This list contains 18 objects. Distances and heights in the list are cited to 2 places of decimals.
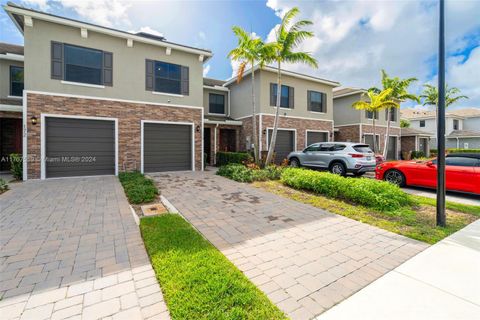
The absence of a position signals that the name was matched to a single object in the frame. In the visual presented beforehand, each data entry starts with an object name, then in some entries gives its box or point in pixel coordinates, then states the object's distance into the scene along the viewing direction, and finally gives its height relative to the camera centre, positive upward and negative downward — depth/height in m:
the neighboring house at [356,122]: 19.42 +3.37
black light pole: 4.60 +0.56
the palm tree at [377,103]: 15.99 +4.21
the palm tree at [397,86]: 17.73 +5.92
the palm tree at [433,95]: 24.95 +7.37
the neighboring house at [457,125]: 28.39 +4.89
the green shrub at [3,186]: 7.03 -0.96
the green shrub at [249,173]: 9.59 -0.67
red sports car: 7.21 -0.50
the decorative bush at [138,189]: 6.28 -0.98
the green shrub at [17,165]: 8.93 -0.32
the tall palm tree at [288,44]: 10.69 +5.76
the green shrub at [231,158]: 12.29 +0.01
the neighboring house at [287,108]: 14.60 +3.64
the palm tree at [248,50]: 11.14 +5.61
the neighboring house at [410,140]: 22.98 +2.06
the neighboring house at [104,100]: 9.05 +2.73
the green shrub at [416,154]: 22.26 +0.50
